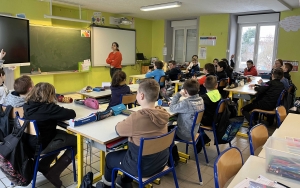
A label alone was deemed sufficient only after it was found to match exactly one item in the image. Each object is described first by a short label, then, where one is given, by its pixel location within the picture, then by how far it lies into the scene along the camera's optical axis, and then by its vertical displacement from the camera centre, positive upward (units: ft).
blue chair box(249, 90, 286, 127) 13.23 -2.50
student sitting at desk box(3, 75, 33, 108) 8.20 -1.16
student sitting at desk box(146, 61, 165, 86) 18.24 -0.75
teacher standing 20.93 +0.21
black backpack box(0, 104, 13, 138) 7.77 -2.02
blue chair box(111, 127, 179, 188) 5.86 -2.07
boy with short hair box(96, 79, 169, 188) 6.07 -1.70
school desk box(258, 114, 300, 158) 7.03 -1.92
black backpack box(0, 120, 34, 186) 6.79 -2.75
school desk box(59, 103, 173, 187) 6.50 -1.97
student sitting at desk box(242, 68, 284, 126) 13.34 -1.49
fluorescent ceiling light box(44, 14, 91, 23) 20.20 +3.48
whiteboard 25.38 +1.90
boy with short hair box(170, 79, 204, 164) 8.76 -1.59
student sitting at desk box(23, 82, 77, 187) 7.28 -1.96
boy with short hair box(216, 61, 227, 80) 16.85 -0.45
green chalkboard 20.71 +0.96
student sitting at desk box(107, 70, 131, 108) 11.41 -1.26
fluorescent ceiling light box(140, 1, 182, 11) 20.18 +4.74
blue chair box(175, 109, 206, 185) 8.48 -2.20
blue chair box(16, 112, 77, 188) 6.93 -2.57
